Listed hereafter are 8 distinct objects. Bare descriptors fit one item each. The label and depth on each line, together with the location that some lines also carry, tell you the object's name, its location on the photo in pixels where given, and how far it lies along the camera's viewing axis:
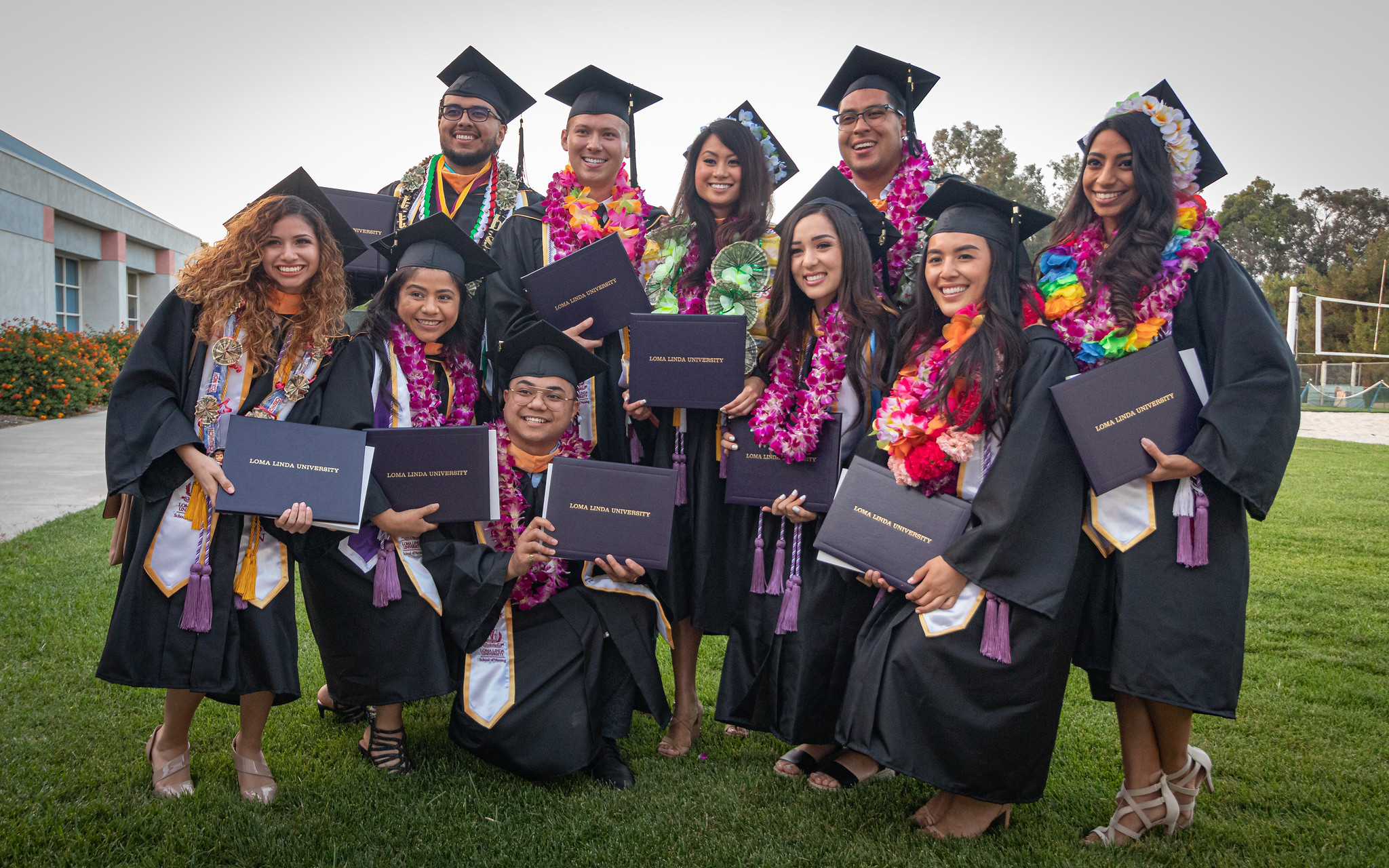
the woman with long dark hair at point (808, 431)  3.56
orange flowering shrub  14.69
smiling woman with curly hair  3.18
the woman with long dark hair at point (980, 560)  2.95
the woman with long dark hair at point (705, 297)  3.82
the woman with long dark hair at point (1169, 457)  2.91
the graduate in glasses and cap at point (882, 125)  4.14
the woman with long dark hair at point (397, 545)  3.50
